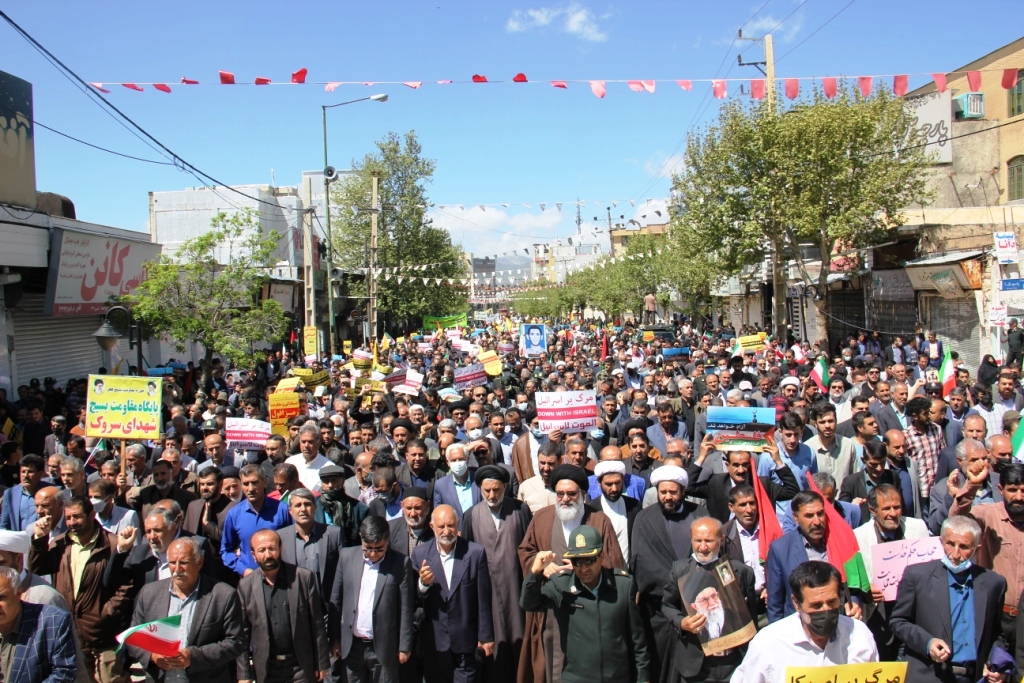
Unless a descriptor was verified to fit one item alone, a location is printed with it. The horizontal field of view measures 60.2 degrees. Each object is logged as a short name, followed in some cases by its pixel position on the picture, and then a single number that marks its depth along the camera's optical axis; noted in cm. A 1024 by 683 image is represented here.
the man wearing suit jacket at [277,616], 499
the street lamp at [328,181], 2628
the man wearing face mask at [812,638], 374
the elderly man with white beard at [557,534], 543
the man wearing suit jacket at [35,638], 405
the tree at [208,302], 1764
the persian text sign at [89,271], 1711
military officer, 471
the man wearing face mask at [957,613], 447
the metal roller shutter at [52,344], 1770
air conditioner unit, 2912
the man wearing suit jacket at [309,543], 562
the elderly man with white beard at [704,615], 443
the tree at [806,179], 2192
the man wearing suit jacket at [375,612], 519
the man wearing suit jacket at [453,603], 546
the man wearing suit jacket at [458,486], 687
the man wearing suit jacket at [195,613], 473
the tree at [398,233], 4422
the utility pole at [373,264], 3441
